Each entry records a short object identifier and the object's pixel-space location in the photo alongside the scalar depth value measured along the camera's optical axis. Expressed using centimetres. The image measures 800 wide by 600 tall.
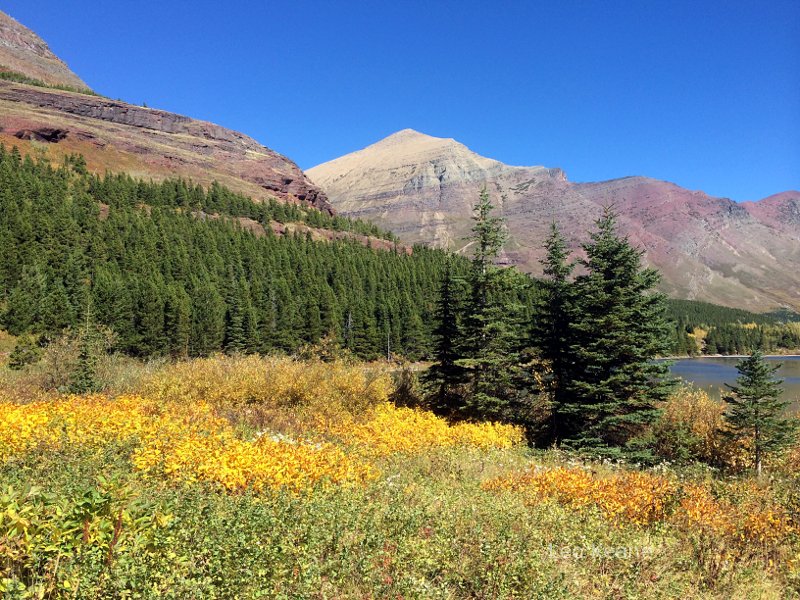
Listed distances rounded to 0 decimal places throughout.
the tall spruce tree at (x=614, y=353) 1736
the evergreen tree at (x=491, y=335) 2011
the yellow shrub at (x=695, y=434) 1795
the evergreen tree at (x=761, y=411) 1656
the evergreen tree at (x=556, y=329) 1955
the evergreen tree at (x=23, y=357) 2313
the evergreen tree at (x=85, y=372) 1600
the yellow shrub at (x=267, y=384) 1577
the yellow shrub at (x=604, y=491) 823
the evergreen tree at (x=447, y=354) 2148
